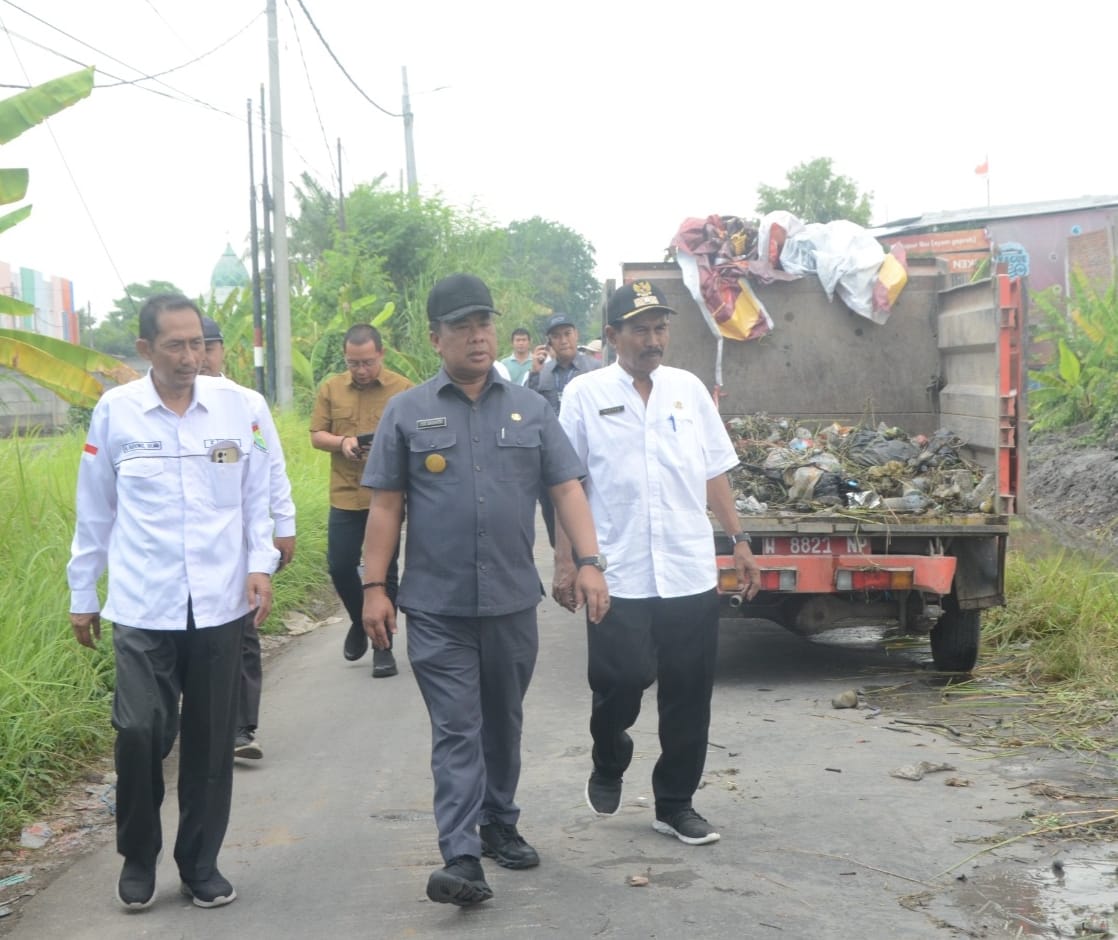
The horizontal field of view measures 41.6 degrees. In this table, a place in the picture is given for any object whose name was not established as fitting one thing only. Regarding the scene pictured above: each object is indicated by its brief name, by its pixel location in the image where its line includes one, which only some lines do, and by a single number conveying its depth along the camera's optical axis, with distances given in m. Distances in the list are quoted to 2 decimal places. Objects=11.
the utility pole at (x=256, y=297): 21.50
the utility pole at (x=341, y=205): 29.06
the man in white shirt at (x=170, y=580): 4.66
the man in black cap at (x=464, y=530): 4.72
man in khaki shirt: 8.28
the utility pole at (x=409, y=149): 33.50
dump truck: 7.86
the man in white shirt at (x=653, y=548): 5.26
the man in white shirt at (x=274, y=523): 5.23
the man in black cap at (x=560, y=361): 11.23
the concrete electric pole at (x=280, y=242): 20.52
